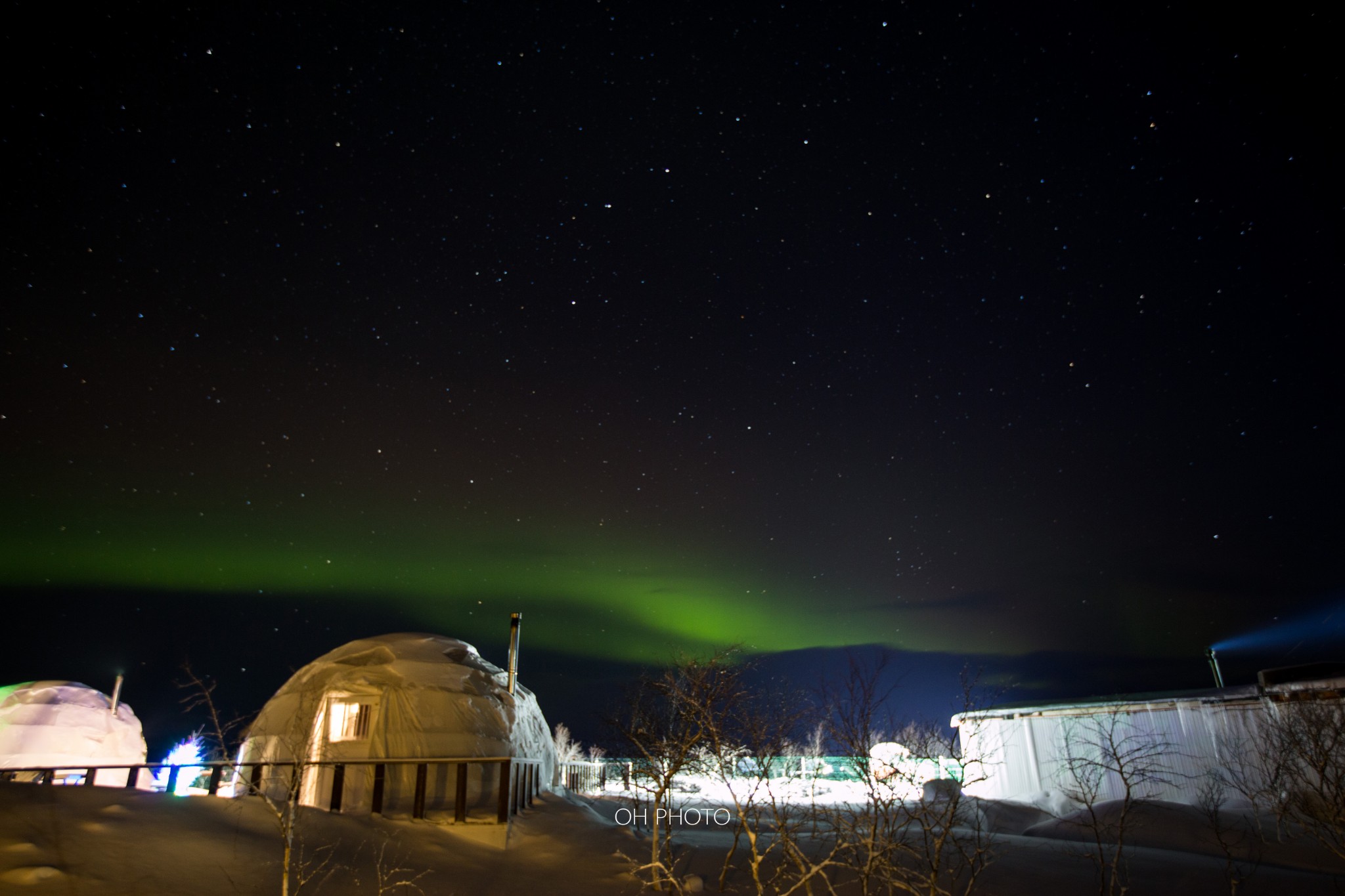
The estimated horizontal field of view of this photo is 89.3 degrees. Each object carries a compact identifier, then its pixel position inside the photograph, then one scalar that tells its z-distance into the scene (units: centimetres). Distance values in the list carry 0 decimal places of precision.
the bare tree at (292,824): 706
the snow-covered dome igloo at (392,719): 1533
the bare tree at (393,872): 788
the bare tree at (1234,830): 1208
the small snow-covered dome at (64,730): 2300
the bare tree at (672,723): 980
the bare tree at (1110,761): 1823
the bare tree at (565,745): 4624
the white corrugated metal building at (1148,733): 1714
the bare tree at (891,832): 762
